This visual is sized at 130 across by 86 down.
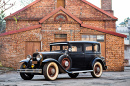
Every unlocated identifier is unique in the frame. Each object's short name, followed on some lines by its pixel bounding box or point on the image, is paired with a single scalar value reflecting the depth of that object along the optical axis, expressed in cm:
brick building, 1989
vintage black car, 1009
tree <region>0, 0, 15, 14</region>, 1145
